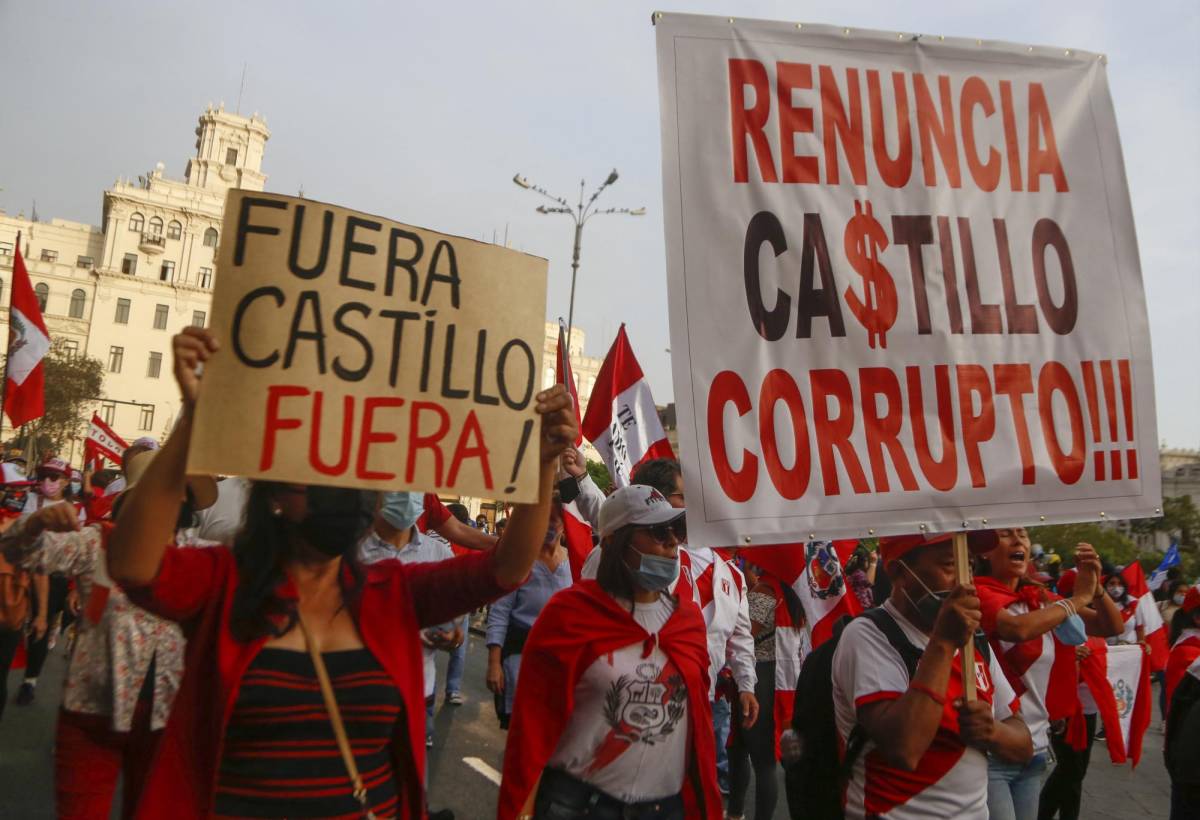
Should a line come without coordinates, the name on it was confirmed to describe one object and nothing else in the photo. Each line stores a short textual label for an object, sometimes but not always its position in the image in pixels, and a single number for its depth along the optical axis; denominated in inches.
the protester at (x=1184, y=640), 191.5
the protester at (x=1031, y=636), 150.1
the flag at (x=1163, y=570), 506.9
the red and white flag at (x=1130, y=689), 273.3
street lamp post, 848.3
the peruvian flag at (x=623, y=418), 289.4
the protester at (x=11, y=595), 220.5
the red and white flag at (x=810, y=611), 251.0
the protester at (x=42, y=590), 294.5
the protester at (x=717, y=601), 193.0
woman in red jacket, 83.2
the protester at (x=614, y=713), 125.0
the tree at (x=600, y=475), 2001.0
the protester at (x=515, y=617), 241.9
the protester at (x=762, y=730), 225.8
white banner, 115.4
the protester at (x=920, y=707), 106.7
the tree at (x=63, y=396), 1763.0
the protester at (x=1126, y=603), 384.8
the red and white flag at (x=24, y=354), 394.3
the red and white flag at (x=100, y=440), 557.8
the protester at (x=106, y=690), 132.7
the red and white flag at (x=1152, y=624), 365.4
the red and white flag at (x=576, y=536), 238.2
